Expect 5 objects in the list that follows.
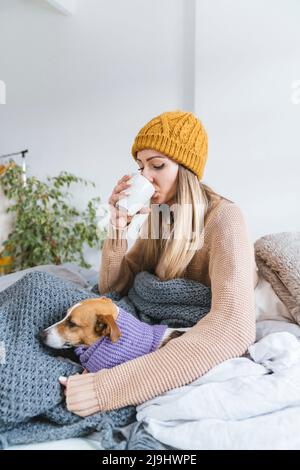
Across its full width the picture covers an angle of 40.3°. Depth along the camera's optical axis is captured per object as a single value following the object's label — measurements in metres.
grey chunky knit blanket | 0.68
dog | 0.82
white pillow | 1.07
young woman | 0.73
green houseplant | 2.33
